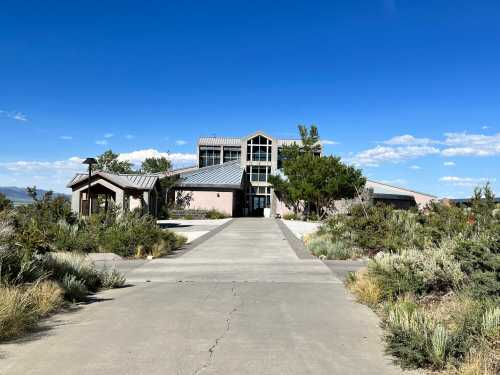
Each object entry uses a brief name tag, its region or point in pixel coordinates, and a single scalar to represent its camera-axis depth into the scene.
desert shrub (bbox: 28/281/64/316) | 7.28
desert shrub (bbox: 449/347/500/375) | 4.45
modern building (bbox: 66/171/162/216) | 26.59
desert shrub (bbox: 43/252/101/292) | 9.27
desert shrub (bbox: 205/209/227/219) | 45.28
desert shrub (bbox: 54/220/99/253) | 16.33
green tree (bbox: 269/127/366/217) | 42.03
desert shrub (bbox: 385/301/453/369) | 4.97
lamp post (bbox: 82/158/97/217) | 22.09
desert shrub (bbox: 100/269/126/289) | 10.21
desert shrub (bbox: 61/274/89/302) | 8.51
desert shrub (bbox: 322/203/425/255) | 16.47
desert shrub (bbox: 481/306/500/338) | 5.23
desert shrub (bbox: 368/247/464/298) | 8.08
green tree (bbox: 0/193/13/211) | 20.03
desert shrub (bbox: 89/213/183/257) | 16.28
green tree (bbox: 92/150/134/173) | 59.32
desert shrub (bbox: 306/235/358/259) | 16.12
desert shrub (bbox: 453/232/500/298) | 6.78
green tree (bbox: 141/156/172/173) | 67.62
